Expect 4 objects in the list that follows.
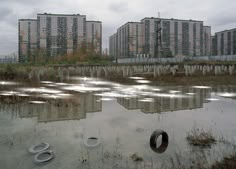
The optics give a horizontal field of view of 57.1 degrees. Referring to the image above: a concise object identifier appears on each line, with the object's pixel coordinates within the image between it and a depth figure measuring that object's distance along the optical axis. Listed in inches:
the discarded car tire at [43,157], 151.9
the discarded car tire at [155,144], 170.7
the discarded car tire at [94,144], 178.6
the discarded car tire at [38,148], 167.8
